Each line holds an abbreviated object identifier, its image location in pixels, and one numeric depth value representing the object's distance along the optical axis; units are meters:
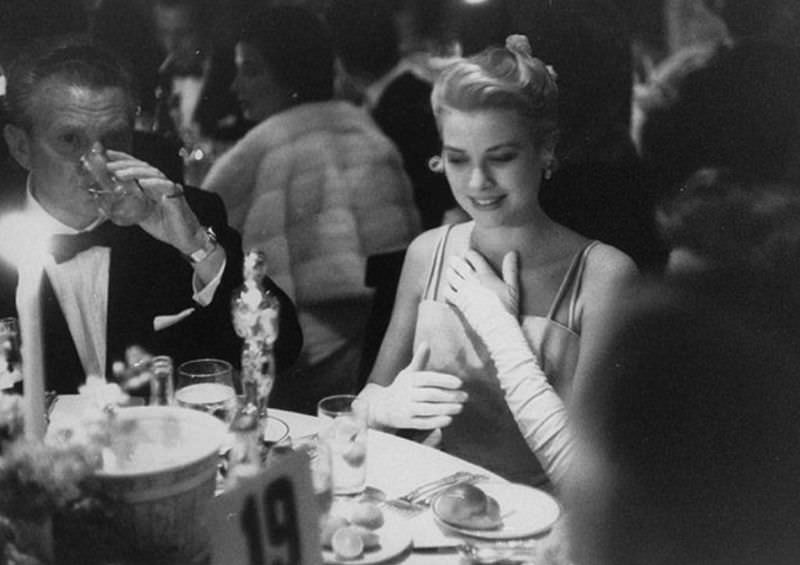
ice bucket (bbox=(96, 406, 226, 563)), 2.11
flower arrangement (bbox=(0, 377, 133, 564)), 2.08
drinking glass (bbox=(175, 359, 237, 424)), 2.47
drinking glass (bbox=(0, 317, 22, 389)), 2.53
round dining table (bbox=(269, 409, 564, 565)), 2.28
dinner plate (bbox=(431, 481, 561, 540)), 2.30
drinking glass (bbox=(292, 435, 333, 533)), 2.26
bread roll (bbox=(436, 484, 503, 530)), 2.30
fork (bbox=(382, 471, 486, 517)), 2.37
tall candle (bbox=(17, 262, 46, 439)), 2.15
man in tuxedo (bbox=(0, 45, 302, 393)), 2.69
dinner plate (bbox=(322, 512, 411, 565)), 2.21
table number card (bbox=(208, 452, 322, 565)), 2.12
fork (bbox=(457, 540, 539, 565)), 2.25
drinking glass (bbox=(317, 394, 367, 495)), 2.36
